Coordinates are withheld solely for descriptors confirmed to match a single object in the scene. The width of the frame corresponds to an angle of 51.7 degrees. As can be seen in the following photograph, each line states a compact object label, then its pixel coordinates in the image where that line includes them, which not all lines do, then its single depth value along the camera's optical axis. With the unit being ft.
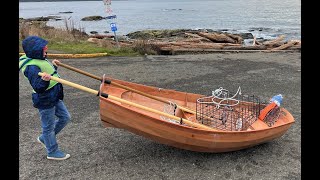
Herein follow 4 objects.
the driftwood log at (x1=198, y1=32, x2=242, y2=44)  67.36
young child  15.37
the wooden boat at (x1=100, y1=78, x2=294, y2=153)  15.87
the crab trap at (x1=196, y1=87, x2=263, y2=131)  18.54
